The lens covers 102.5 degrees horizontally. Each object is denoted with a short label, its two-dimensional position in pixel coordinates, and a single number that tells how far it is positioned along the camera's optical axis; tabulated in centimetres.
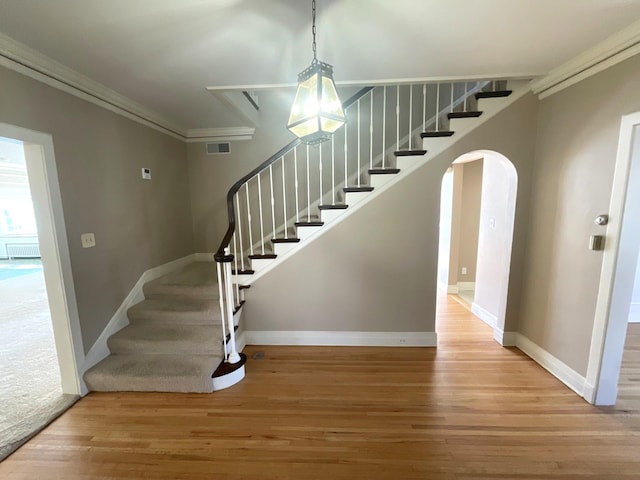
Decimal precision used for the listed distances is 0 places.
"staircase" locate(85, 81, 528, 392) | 232
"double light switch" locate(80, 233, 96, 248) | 225
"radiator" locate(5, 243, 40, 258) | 819
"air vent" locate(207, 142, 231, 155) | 380
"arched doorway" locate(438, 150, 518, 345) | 288
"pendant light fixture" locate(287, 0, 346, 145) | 132
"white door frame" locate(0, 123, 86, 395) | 191
